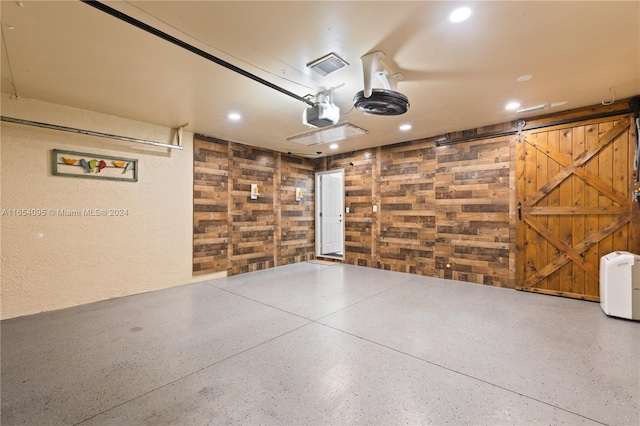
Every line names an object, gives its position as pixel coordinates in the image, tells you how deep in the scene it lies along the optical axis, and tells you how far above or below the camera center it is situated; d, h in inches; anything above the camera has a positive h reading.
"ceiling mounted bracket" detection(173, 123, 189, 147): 182.1 +52.8
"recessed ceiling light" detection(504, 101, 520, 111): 143.6 +57.8
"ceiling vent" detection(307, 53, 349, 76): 97.3 +55.3
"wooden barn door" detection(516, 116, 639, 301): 141.3 +5.2
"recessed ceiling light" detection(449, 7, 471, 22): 75.8 +56.6
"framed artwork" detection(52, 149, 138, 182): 141.4 +26.1
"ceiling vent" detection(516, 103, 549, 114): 146.9 +57.5
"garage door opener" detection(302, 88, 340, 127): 121.8 +46.1
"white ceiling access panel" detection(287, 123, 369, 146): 175.2 +54.6
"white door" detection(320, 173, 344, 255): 289.7 -0.4
